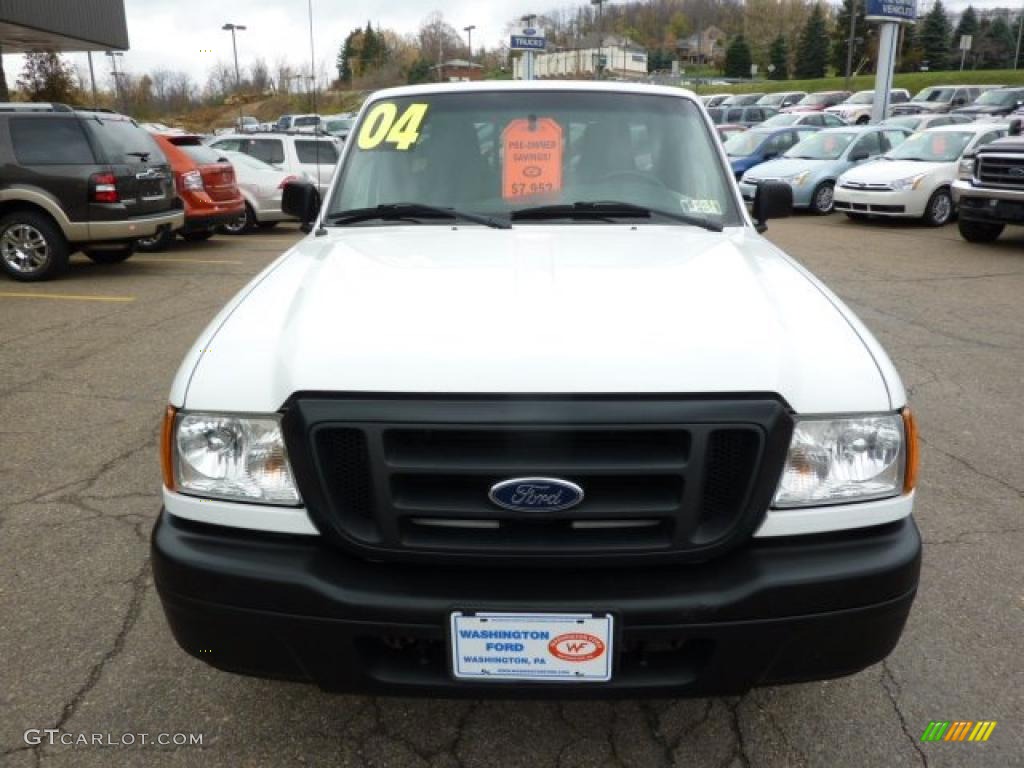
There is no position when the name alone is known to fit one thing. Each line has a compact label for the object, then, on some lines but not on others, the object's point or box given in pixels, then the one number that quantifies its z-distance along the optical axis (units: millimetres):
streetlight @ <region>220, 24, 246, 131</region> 49031
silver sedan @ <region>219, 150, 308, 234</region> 13930
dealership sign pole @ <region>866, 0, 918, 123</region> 24031
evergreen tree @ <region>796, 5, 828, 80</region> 77562
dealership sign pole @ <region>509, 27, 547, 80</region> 34688
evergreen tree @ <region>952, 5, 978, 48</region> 77012
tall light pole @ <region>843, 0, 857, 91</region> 53509
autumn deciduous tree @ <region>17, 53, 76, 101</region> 30812
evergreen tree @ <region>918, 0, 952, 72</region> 70500
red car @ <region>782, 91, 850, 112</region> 38031
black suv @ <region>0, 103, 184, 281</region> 9117
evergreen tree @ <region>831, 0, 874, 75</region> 72631
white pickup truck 1904
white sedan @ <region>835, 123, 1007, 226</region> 13992
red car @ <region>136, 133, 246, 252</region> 11695
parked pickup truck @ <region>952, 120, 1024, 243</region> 10891
